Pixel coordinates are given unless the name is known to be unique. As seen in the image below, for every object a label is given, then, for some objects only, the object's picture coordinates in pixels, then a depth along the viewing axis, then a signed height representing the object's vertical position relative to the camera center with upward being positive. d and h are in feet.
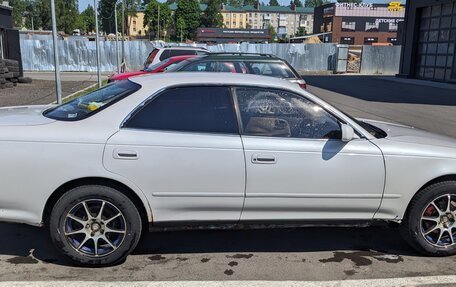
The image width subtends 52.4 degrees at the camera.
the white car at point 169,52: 54.38 -1.43
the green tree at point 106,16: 381.60 +17.82
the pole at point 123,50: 107.06 -2.76
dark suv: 32.94 -1.69
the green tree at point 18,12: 345.72 +18.17
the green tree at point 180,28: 403.91 +10.80
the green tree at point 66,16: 290.54 +13.54
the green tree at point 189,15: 427.33 +22.81
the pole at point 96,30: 55.47 +0.99
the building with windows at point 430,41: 83.30 +0.89
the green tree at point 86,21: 396.00 +15.42
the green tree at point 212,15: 440.86 +24.04
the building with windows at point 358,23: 322.96 +14.82
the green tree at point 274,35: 444.06 +6.97
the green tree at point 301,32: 439.71 +10.05
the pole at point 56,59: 33.04 -1.56
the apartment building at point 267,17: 533.55 +28.98
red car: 39.89 -2.48
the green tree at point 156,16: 417.49 +21.14
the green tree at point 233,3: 637.43 +52.28
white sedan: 11.68 -3.20
